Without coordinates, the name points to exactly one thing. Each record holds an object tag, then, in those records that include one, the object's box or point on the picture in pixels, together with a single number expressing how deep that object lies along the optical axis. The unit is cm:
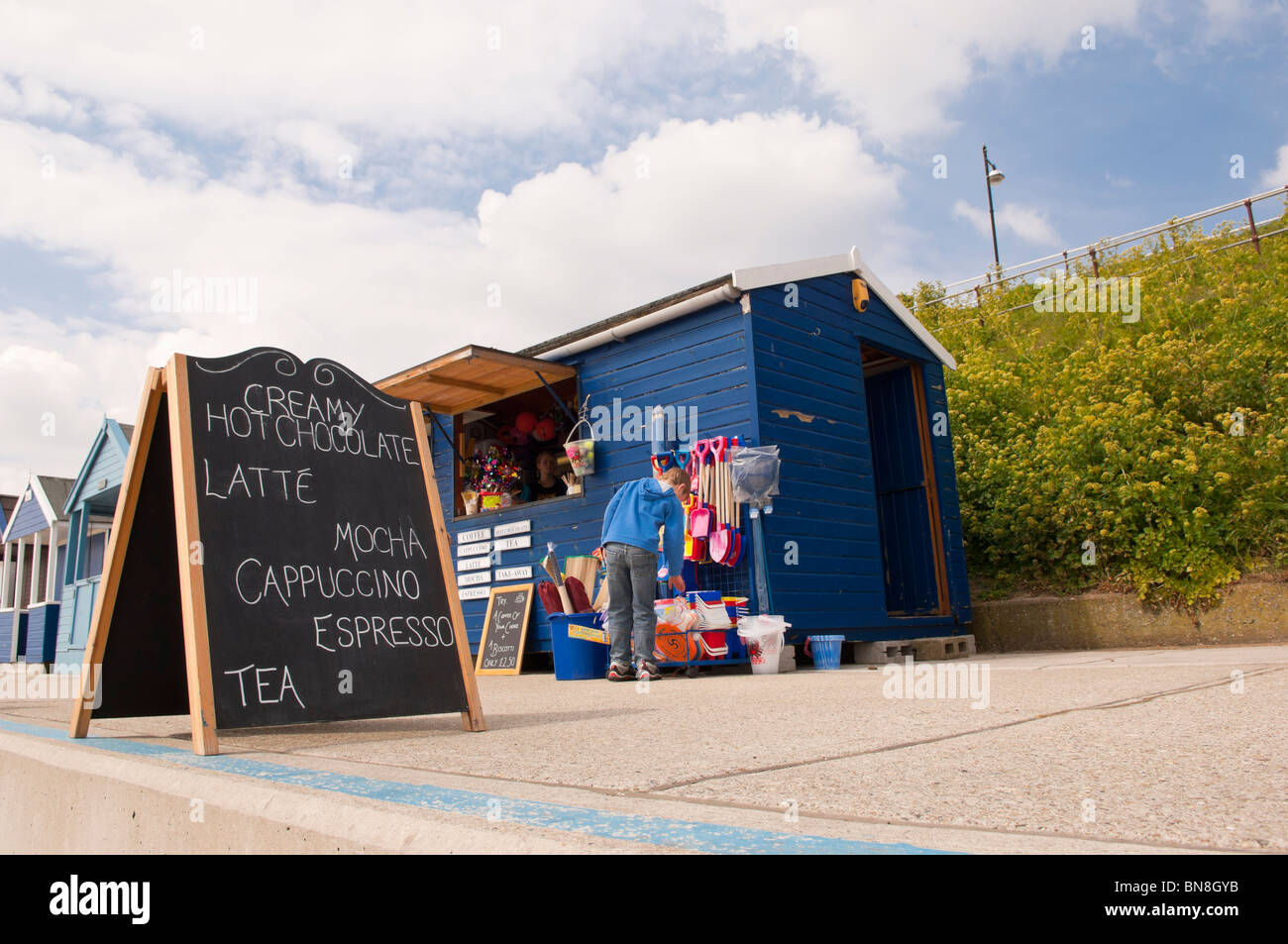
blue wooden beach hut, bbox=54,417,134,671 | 1622
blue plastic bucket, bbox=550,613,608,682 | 767
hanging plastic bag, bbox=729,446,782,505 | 755
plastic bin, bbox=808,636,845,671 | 759
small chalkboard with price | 962
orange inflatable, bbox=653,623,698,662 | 724
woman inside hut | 1091
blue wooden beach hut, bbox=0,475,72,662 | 1903
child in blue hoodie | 667
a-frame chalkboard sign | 314
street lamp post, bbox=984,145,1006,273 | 2597
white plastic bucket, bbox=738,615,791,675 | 718
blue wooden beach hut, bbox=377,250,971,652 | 816
